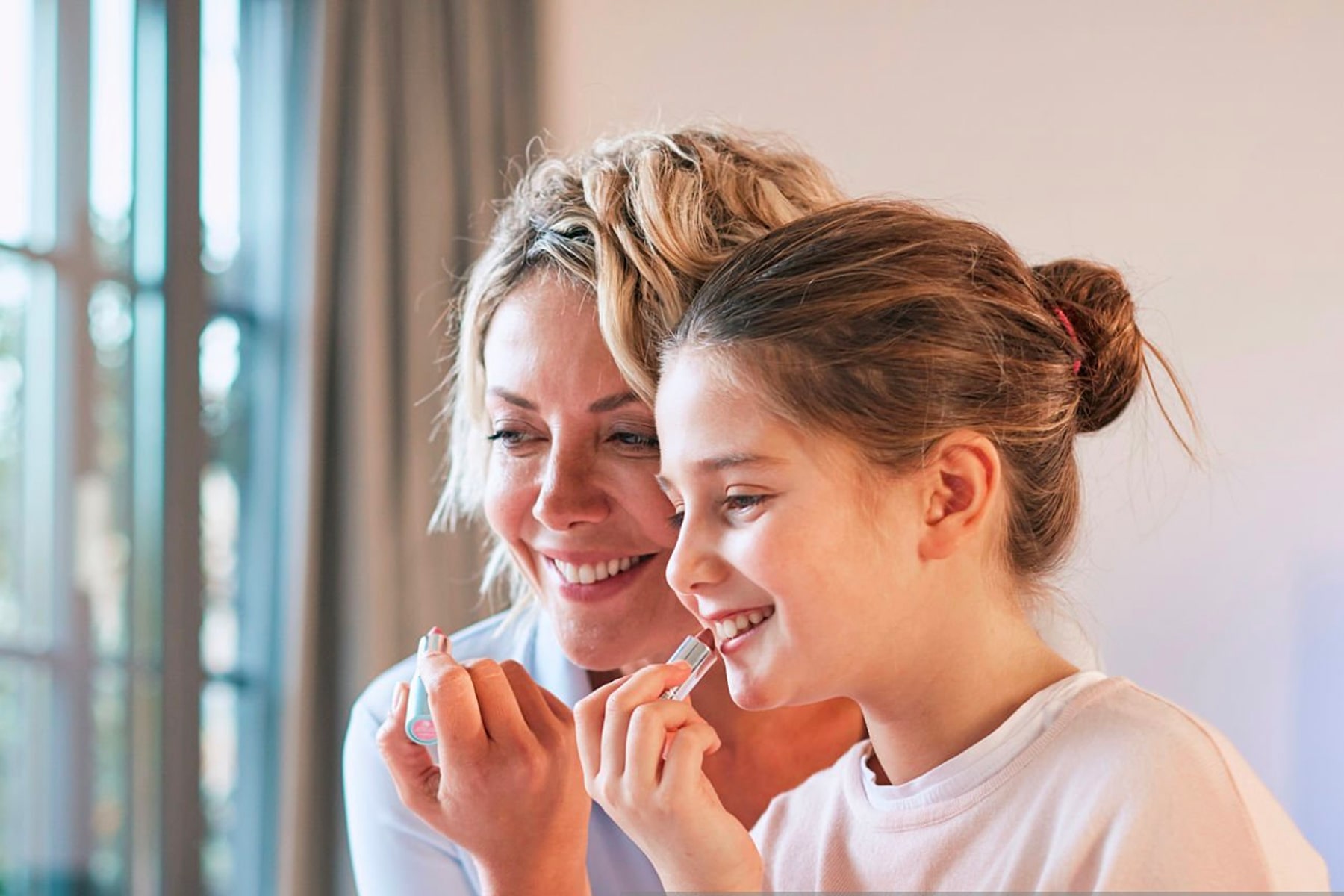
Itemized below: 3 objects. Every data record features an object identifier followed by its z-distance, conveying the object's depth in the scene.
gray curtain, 2.91
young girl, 1.02
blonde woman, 1.21
